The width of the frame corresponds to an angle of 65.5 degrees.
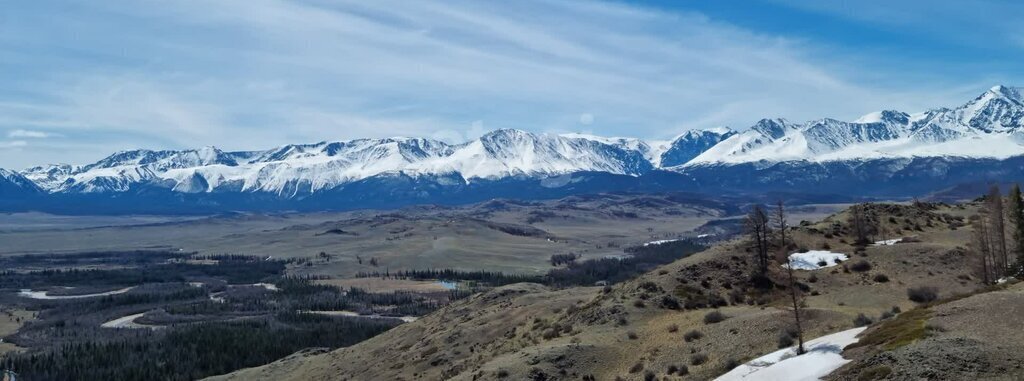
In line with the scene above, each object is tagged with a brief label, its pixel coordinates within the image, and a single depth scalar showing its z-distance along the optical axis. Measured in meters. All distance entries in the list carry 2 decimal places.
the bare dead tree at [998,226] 71.56
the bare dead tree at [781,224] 69.95
